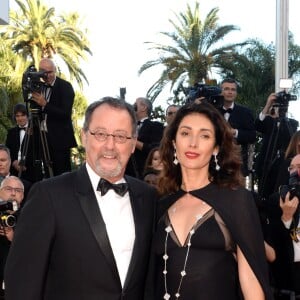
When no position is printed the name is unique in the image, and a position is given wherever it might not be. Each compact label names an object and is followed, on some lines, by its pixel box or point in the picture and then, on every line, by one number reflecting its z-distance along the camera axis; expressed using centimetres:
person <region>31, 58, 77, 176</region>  639
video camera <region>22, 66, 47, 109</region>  618
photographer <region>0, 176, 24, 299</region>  571
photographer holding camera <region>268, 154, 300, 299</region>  501
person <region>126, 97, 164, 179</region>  711
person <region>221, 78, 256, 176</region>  652
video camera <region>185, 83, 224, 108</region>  600
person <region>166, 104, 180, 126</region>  683
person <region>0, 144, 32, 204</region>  670
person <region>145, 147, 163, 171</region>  623
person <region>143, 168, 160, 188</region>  584
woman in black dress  300
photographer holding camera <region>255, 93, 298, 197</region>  624
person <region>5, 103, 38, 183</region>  665
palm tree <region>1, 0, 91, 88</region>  2505
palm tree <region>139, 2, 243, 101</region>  2498
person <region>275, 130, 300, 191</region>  565
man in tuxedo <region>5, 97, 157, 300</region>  260
